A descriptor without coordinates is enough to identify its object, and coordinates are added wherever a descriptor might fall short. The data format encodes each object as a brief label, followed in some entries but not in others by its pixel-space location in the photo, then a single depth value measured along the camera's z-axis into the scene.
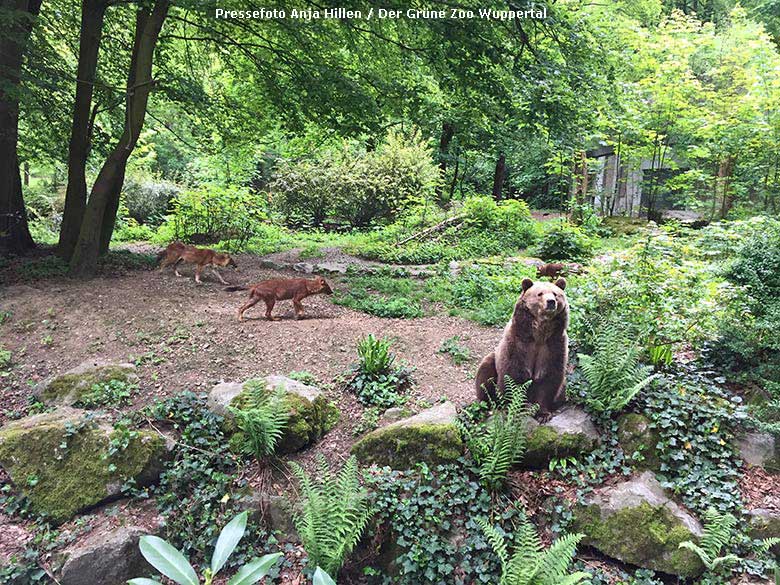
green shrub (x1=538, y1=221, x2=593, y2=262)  10.33
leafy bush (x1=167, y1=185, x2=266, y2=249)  11.68
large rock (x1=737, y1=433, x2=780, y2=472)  3.78
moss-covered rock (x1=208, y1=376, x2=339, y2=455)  4.13
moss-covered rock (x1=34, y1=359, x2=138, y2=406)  4.57
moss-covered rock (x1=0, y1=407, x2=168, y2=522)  3.72
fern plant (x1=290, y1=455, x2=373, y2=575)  3.26
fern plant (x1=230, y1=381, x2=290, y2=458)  3.74
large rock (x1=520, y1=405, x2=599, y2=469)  3.87
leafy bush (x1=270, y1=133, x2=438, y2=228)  15.28
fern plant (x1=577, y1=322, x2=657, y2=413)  3.98
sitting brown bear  3.65
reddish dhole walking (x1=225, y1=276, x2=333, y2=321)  6.34
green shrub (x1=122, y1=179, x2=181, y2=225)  15.60
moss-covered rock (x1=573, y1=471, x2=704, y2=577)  3.34
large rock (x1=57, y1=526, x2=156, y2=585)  3.27
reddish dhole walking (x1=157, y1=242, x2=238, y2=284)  7.91
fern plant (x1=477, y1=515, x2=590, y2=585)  2.95
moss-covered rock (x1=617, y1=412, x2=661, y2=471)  3.83
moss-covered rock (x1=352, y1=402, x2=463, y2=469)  3.92
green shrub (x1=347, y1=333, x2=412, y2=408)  4.79
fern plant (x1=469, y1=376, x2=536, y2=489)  3.64
